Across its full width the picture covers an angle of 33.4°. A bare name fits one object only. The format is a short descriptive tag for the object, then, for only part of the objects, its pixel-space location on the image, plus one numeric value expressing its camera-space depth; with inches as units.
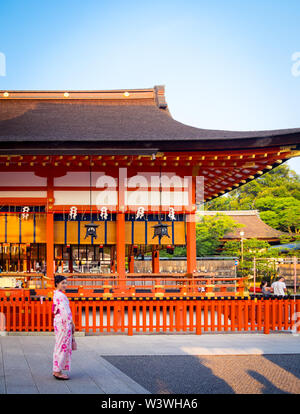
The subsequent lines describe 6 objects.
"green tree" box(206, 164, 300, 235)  1628.9
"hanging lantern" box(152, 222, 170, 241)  510.6
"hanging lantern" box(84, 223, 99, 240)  507.5
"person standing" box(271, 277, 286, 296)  570.2
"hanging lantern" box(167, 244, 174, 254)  644.7
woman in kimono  261.9
